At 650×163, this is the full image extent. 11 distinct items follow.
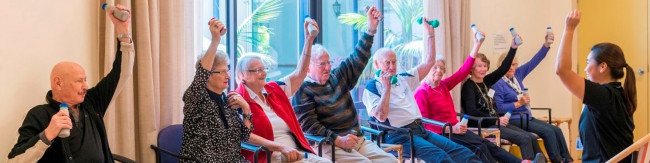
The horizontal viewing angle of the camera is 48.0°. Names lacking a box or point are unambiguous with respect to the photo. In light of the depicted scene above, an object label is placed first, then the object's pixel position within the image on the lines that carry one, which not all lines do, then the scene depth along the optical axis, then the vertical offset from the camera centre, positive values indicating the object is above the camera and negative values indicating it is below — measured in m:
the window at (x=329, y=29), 5.74 +0.16
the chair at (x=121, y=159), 3.30 -0.49
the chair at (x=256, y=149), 3.60 -0.50
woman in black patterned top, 3.46 -0.31
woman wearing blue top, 5.79 -0.52
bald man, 2.65 -0.26
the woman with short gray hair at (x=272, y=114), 3.83 -0.36
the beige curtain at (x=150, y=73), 3.59 -0.13
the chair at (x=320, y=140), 4.11 -0.53
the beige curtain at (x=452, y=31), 5.82 +0.13
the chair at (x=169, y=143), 3.74 -0.48
